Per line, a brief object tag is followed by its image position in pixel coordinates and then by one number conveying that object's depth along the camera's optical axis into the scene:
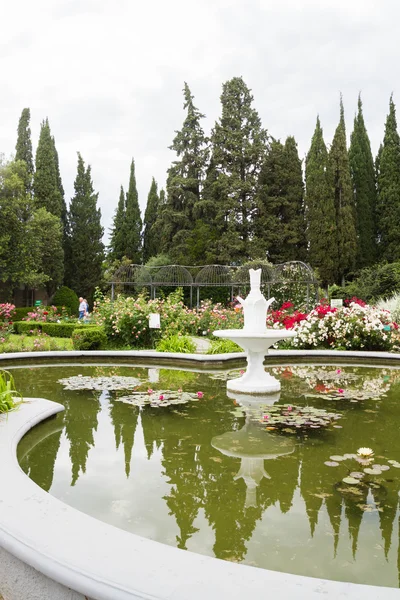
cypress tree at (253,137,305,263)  25.95
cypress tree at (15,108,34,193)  27.97
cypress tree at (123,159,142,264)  31.19
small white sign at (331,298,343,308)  11.51
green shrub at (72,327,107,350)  10.70
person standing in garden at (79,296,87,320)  17.49
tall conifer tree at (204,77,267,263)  25.05
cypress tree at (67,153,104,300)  29.22
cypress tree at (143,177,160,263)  32.47
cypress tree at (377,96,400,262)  26.23
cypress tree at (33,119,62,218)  26.95
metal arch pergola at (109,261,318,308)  16.22
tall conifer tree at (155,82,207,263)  25.80
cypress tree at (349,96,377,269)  26.94
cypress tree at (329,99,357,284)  25.12
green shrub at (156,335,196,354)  9.82
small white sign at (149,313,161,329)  9.91
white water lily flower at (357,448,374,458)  3.70
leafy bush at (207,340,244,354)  9.80
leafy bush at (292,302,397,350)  10.62
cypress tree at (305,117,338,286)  25.03
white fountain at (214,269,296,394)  6.21
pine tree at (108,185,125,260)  31.36
